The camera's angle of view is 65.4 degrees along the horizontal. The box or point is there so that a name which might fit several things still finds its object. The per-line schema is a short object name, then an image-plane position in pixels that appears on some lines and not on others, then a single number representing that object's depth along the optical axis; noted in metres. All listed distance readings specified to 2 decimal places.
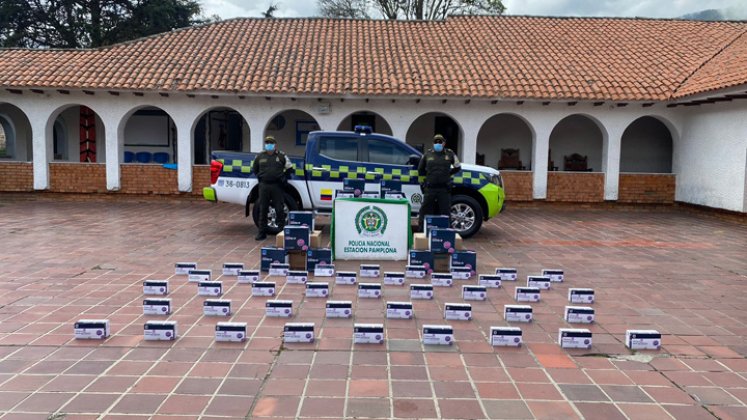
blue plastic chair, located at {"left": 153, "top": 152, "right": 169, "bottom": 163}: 19.38
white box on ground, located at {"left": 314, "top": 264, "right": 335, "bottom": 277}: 7.50
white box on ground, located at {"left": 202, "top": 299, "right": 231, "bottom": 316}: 5.71
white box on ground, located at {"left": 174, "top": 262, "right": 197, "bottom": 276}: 7.49
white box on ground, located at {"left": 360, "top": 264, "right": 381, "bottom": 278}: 7.54
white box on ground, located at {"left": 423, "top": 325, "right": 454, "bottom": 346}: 4.97
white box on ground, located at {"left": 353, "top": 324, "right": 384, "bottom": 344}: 4.96
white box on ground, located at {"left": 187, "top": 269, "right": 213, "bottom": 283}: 7.08
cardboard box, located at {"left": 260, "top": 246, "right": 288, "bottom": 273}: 7.70
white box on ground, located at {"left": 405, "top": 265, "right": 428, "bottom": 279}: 7.53
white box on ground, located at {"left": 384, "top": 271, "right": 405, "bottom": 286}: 7.12
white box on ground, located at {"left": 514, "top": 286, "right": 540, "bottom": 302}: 6.46
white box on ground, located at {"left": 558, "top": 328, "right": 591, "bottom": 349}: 4.92
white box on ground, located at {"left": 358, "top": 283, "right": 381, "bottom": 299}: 6.51
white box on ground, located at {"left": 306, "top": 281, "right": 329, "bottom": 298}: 6.46
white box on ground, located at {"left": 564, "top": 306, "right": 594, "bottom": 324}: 5.67
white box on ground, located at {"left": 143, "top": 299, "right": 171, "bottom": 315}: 5.70
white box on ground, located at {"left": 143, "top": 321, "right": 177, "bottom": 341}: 4.93
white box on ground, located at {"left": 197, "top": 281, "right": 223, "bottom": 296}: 6.46
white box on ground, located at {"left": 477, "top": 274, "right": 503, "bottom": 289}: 7.08
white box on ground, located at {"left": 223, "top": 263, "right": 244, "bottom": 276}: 7.47
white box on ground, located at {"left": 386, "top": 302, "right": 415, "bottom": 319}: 5.73
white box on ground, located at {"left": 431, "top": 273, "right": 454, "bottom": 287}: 7.12
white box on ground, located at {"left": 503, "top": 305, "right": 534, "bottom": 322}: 5.66
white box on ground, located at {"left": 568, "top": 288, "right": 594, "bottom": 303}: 6.43
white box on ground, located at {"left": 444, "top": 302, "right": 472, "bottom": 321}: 5.71
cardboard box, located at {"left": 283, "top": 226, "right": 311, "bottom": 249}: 7.71
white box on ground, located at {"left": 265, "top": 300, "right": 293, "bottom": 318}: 5.69
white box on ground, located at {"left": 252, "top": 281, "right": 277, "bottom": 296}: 6.49
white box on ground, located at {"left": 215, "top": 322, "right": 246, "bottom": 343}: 4.95
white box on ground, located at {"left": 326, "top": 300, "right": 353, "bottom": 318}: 5.72
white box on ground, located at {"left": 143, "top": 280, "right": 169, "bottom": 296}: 6.46
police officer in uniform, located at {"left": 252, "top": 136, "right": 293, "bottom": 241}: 9.99
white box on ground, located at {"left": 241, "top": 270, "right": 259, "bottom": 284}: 7.11
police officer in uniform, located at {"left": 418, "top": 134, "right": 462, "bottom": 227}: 9.68
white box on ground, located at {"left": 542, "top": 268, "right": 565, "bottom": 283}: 7.45
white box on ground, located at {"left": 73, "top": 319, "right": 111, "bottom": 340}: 4.93
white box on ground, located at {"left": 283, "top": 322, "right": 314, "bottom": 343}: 4.95
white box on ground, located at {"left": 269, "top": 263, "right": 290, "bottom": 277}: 7.55
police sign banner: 8.49
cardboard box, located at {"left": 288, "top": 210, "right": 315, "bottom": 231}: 8.45
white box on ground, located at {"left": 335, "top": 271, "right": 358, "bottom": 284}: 7.12
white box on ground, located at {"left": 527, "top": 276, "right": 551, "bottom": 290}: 7.05
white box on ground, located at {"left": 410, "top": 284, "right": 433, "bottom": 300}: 6.50
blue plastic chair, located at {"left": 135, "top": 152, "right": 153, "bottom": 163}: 19.42
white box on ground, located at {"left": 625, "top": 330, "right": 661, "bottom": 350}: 4.94
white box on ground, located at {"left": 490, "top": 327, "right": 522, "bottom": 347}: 4.96
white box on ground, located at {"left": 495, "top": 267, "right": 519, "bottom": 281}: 7.49
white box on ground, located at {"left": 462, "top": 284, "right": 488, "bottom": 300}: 6.48
